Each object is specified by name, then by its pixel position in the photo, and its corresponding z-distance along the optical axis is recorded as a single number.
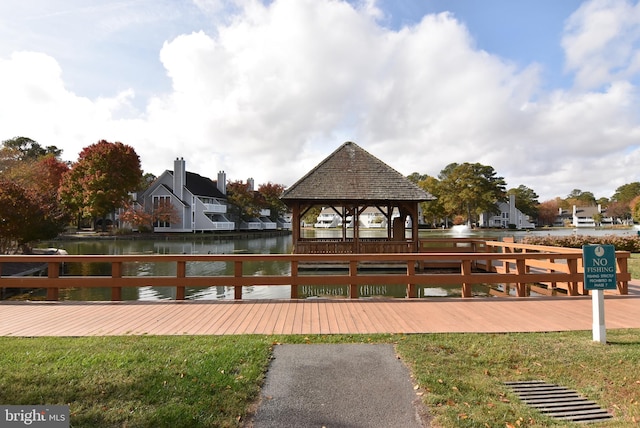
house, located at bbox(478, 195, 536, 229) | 74.75
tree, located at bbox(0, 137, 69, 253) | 17.27
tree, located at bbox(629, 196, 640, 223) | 50.44
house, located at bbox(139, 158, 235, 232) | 45.75
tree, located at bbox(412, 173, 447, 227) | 63.88
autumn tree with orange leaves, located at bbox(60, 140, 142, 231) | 40.12
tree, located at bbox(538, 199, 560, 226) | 98.44
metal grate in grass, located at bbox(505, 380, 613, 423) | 2.87
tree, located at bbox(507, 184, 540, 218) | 81.75
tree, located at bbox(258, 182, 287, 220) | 58.59
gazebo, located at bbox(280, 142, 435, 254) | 16.02
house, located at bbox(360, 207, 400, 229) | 76.53
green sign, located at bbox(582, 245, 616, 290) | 4.83
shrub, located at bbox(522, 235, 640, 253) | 17.66
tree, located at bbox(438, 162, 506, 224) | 58.69
